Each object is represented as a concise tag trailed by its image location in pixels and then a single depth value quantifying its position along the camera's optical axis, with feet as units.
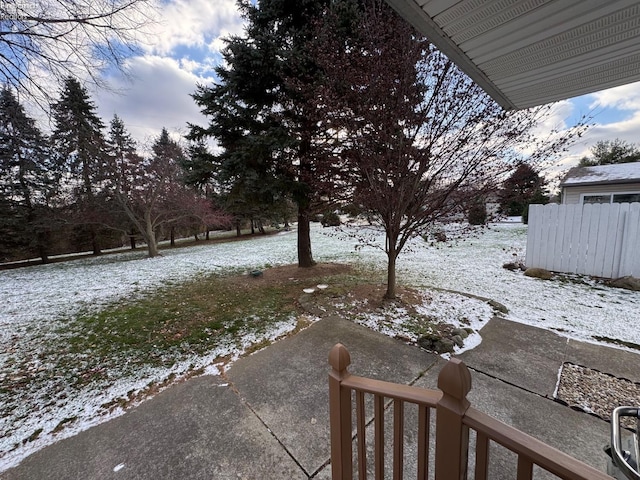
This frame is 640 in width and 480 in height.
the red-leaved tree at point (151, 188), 31.01
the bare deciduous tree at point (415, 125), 9.74
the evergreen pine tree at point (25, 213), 35.99
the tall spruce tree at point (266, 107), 15.28
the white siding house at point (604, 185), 30.81
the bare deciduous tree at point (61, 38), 8.57
